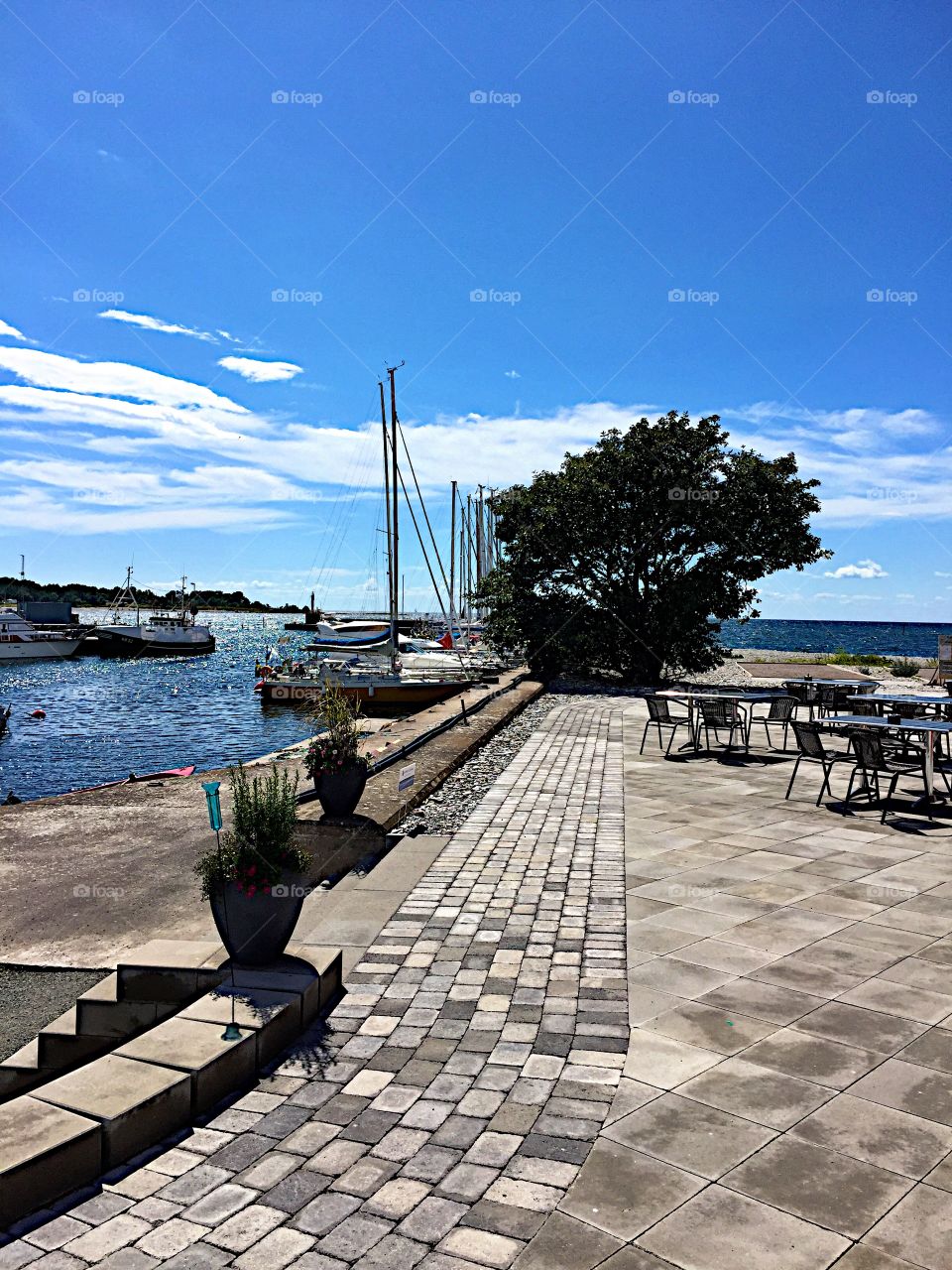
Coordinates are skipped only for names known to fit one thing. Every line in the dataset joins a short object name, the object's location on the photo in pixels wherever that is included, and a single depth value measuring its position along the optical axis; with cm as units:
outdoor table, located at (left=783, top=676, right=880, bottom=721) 1406
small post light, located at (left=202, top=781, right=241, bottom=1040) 423
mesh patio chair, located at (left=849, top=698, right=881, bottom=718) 1231
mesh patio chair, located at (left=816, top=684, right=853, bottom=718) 1370
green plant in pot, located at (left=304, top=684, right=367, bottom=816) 743
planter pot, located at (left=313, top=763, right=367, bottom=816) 749
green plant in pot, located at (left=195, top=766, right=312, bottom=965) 438
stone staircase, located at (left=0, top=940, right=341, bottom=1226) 302
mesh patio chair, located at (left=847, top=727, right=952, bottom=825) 860
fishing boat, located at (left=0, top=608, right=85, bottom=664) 7288
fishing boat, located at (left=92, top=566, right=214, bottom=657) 8006
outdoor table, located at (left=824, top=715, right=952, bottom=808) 905
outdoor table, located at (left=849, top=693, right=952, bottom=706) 1068
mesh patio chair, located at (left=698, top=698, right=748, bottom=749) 1221
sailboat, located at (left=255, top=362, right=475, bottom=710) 2902
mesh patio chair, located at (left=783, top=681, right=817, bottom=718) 1398
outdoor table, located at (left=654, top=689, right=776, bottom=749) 1272
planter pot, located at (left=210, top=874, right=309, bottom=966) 438
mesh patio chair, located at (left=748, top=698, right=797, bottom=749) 1266
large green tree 2602
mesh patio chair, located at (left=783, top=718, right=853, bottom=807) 928
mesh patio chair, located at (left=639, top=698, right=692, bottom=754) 1298
